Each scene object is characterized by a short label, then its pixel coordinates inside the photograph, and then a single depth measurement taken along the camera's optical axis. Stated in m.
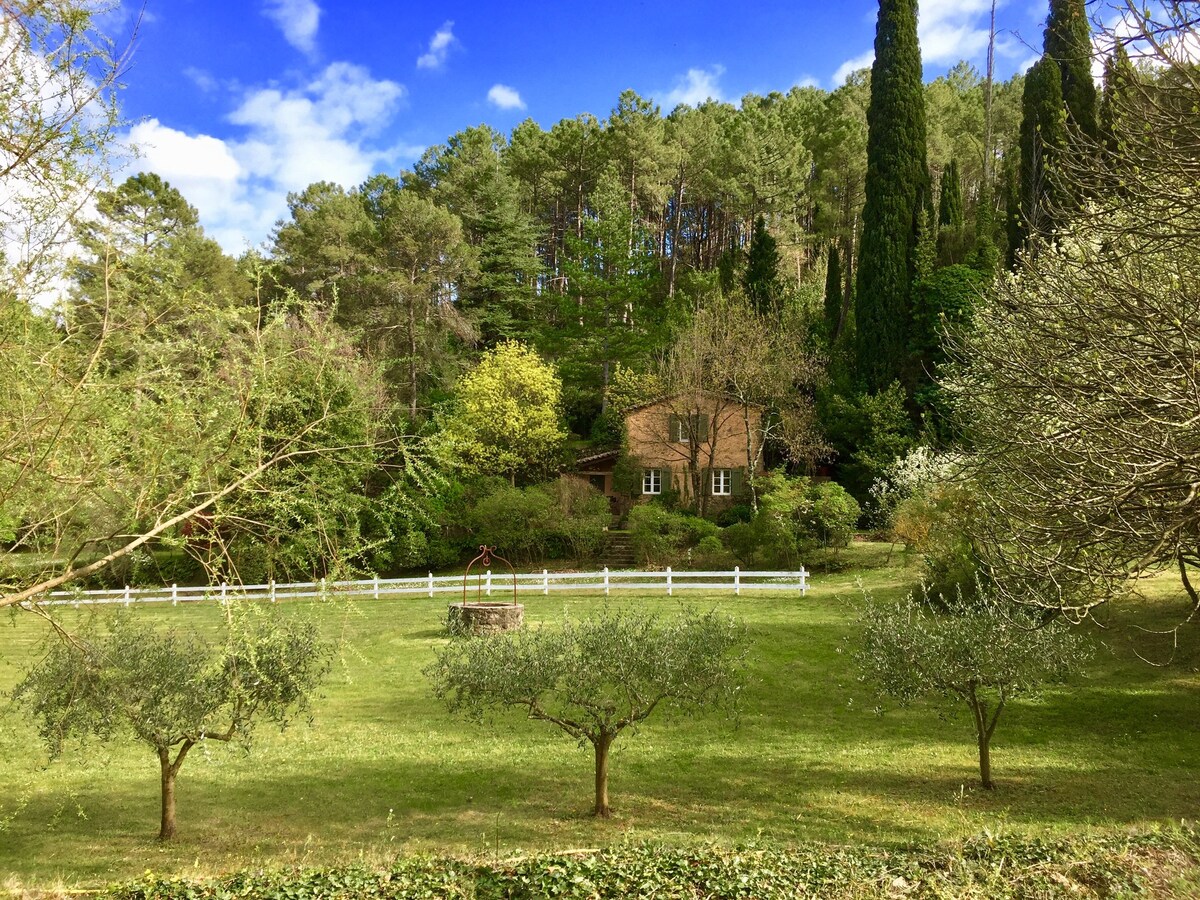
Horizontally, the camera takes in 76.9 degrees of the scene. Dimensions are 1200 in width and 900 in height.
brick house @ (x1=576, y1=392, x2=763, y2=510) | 33.12
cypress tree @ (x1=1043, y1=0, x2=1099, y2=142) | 28.55
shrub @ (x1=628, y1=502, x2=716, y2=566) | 27.70
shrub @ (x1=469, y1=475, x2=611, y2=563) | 29.47
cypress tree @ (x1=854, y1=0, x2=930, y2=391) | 33.59
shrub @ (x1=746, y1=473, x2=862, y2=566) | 25.31
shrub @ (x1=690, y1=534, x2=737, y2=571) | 26.77
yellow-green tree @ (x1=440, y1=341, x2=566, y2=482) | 32.91
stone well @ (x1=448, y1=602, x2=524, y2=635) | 18.28
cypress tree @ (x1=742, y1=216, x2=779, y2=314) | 37.16
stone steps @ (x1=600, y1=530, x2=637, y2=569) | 29.08
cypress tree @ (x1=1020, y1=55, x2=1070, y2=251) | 26.88
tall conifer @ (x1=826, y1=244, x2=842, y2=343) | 38.62
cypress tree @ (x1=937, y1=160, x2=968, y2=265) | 37.88
